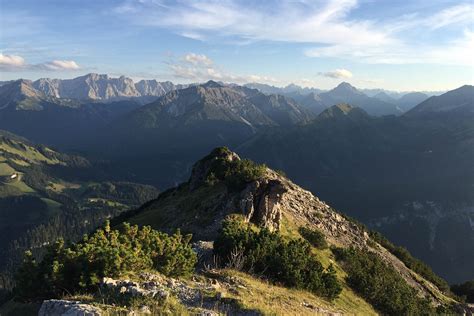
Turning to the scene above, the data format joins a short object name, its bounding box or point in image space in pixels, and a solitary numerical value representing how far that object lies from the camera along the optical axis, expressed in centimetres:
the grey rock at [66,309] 1312
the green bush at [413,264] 6344
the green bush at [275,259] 2680
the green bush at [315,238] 4743
